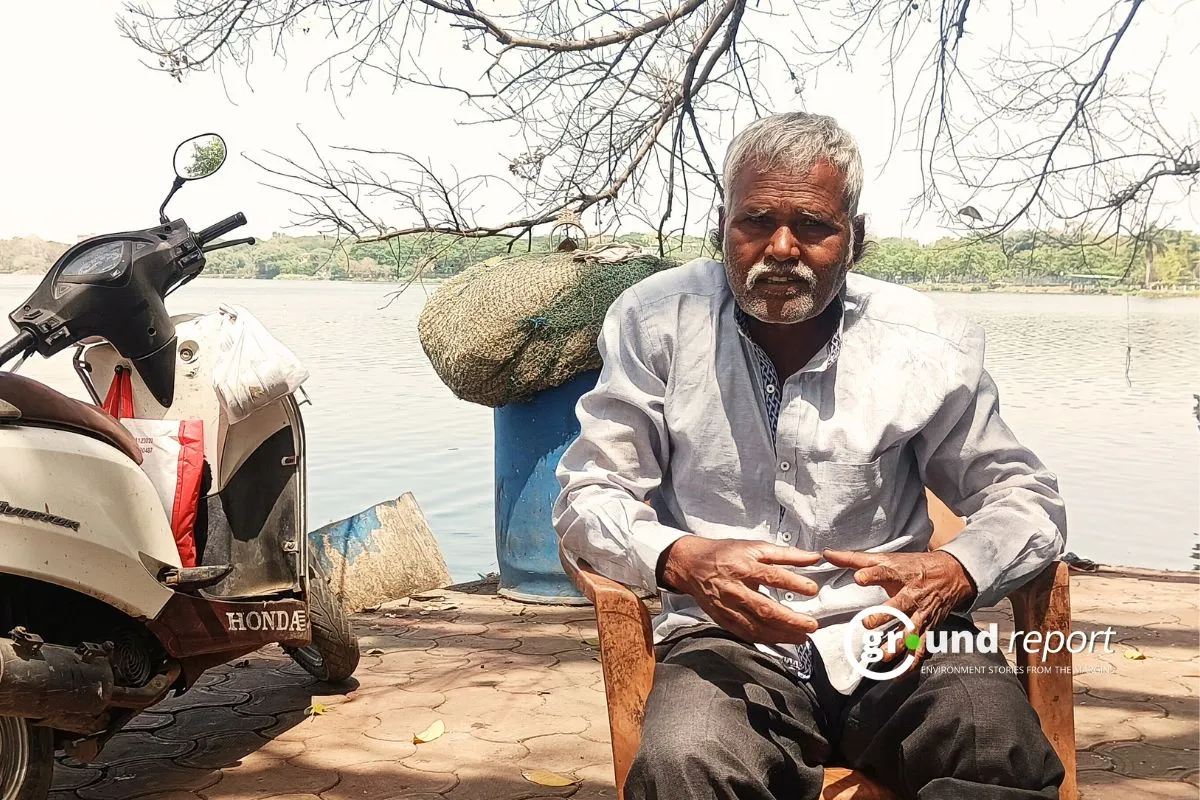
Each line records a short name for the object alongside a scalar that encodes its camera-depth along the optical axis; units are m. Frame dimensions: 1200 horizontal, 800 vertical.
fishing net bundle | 4.46
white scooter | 2.24
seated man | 1.75
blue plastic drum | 4.61
